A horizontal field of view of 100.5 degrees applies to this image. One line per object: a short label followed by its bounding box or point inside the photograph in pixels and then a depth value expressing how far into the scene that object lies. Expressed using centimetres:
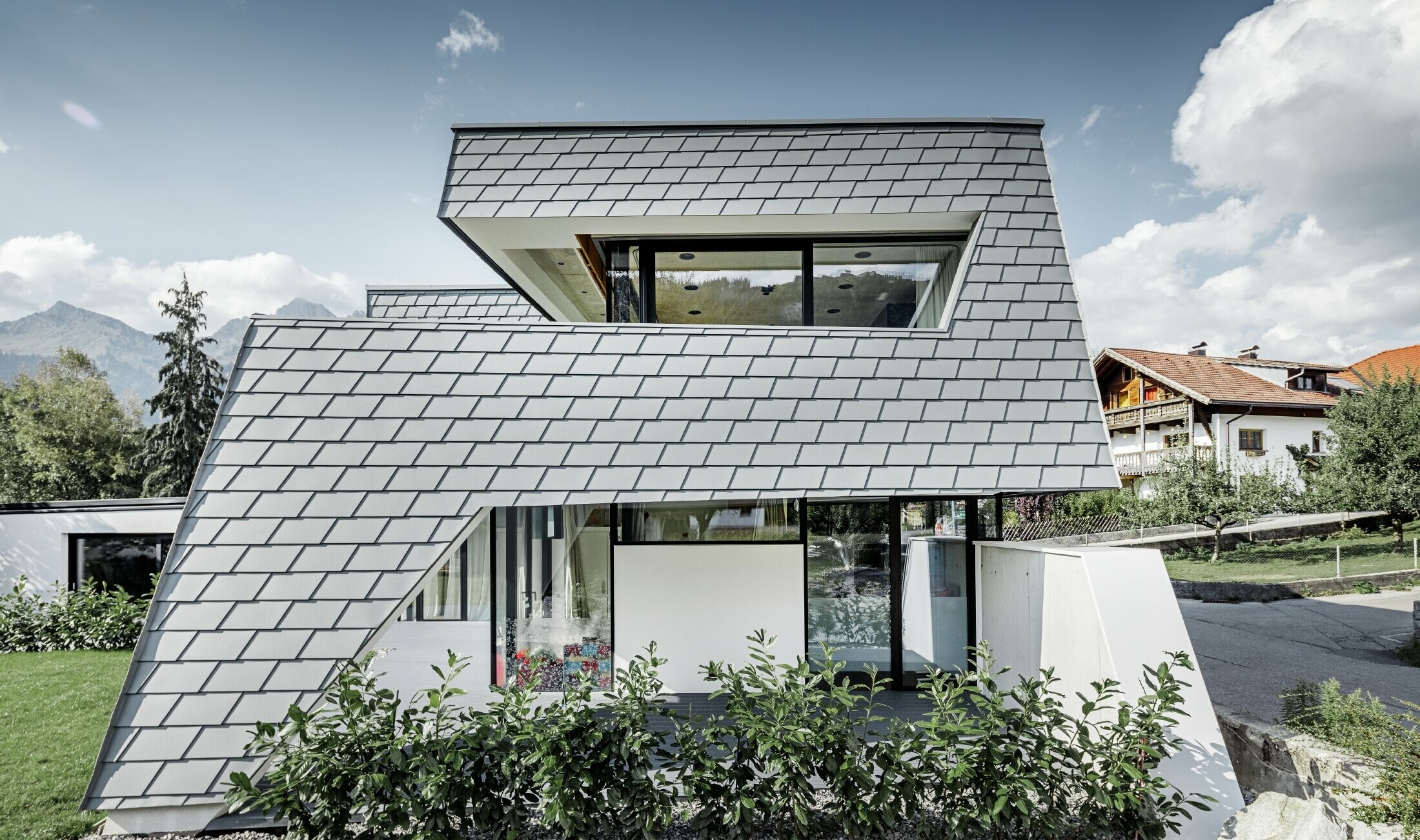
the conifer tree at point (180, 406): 2670
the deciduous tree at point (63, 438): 2578
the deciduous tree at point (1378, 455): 1457
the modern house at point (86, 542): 1012
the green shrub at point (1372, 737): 327
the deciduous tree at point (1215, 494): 1600
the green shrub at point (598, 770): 357
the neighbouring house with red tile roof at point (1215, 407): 2247
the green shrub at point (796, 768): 362
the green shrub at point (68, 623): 918
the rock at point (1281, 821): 327
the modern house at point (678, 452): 420
